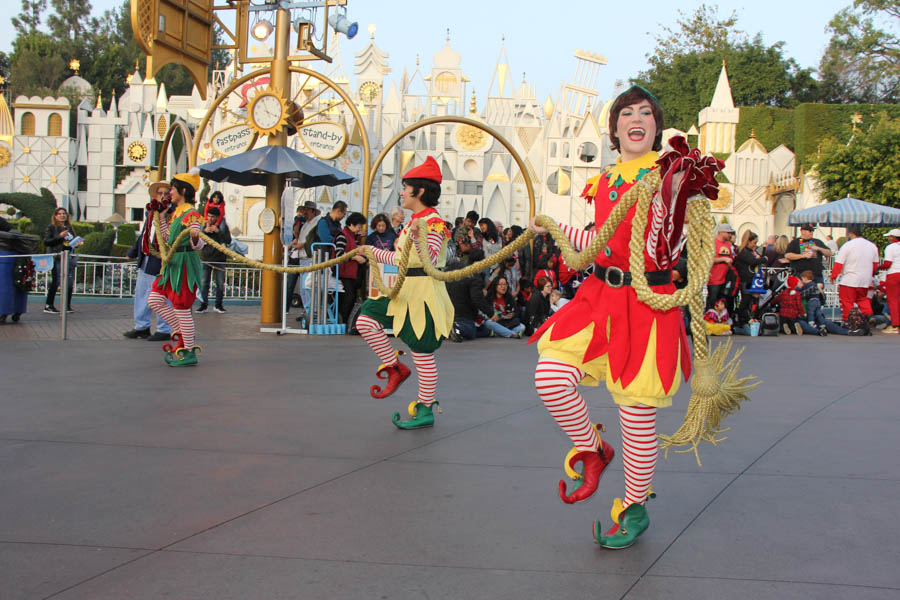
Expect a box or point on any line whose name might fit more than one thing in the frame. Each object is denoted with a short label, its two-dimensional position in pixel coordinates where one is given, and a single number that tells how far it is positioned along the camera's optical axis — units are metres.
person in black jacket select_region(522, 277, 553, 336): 13.51
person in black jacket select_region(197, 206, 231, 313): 14.23
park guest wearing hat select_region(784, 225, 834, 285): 15.41
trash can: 12.37
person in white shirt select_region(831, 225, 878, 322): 15.04
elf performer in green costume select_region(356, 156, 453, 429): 5.96
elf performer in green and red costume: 8.73
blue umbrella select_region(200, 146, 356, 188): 12.84
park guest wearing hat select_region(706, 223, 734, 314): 14.06
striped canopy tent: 19.52
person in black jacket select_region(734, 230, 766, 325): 14.80
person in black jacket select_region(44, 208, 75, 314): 13.80
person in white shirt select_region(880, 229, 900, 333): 15.12
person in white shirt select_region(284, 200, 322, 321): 13.15
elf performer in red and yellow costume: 3.53
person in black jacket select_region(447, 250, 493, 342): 12.37
